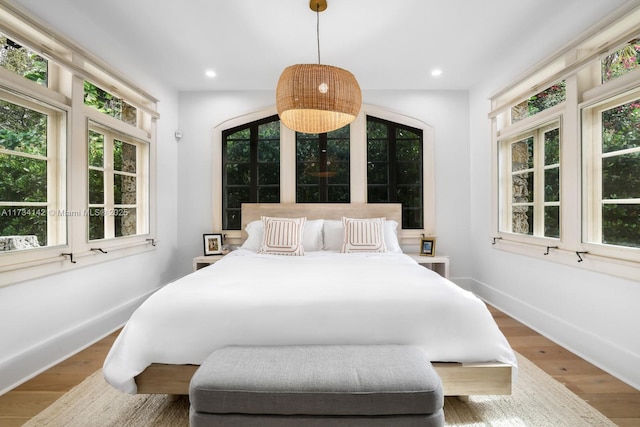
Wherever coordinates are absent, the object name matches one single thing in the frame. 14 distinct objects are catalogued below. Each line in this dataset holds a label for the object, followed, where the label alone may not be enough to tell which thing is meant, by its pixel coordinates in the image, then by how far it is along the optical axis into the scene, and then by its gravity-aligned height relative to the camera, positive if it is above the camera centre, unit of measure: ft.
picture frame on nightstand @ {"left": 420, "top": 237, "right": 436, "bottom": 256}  12.35 -1.30
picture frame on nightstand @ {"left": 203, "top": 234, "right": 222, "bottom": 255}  12.41 -1.18
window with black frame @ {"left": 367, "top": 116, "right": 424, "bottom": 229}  13.44 +1.85
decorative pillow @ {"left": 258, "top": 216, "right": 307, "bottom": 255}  10.65 -0.80
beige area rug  5.23 -3.34
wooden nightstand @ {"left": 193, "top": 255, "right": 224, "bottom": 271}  11.81 -1.68
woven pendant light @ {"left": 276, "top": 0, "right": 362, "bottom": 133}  7.22 +2.75
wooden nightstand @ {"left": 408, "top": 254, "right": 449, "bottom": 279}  11.86 -1.83
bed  5.27 -1.91
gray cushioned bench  4.06 -2.31
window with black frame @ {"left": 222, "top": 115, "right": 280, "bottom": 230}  13.48 +1.92
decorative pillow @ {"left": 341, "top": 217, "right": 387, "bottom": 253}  10.77 -0.80
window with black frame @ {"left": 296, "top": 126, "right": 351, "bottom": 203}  13.41 +1.75
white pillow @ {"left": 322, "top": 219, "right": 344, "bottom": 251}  11.49 -0.83
